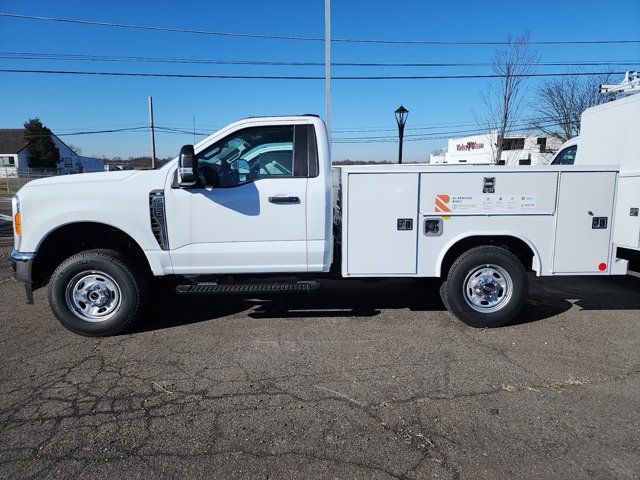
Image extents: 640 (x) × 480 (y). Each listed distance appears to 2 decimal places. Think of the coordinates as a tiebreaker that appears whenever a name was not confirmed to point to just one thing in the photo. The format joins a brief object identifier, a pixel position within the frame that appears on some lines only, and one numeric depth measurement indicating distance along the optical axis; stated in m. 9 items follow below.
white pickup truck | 4.68
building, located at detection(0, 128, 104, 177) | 57.84
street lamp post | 14.10
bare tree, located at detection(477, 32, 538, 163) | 19.70
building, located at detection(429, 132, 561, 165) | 31.31
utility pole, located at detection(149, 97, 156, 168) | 36.62
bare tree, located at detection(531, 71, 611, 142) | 23.80
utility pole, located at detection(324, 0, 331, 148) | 12.40
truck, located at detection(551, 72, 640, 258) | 5.14
